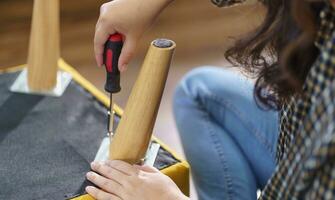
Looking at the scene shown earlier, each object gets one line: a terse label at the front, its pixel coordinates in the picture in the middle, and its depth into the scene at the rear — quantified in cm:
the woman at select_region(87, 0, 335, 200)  131
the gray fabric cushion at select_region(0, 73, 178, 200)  150
